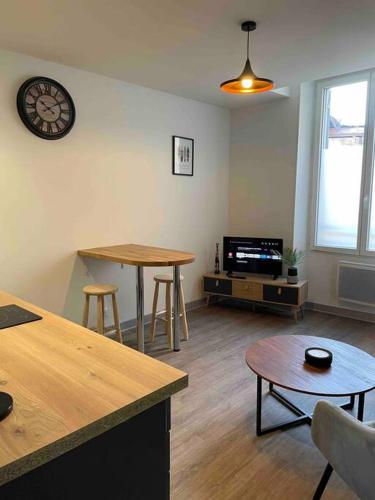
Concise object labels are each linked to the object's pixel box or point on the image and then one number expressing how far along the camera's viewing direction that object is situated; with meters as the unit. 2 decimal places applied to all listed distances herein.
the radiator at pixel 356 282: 4.30
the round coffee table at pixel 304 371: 1.98
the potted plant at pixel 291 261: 4.35
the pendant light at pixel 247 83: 2.46
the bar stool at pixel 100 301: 3.17
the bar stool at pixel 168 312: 3.54
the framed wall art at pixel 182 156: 4.35
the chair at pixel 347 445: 1.19
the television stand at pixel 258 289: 4.30
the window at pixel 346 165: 4.23
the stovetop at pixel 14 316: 1.52
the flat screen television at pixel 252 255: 4.55
